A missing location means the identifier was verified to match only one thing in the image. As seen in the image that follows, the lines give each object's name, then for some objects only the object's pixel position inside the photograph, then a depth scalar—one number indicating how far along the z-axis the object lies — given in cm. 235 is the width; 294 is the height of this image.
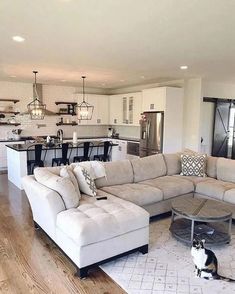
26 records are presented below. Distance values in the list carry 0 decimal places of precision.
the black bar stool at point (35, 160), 578
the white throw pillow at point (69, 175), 339
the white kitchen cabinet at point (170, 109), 695
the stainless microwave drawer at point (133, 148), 809
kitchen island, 564
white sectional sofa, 263
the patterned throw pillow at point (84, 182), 361
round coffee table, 313
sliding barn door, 834
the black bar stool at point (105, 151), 683
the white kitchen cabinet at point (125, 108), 827
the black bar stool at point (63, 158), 623
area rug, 242
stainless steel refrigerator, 706
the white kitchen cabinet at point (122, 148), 852
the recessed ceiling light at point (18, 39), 351
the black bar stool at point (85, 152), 660
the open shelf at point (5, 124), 792
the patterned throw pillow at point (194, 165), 490
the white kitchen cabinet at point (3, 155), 755
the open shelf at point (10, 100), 786
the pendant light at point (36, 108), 641
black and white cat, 253
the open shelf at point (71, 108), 893
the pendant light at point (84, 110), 763
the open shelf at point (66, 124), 887
